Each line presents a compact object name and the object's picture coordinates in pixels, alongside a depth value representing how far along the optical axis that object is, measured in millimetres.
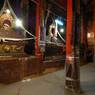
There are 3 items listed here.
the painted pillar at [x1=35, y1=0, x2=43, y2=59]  5684
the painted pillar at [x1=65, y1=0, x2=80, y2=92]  3557
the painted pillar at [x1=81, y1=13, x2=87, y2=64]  8791
